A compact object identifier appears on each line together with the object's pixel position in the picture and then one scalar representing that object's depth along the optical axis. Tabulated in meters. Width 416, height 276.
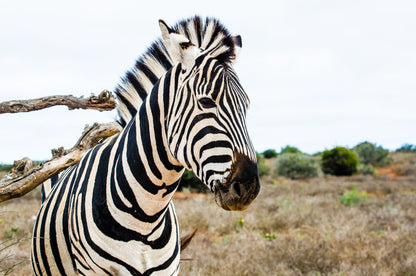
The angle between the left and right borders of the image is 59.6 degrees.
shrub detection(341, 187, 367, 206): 10.78
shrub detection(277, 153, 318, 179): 23.66
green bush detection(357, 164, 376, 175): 24.33
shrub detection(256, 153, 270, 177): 23.26
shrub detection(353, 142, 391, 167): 30.31
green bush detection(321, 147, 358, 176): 24.31
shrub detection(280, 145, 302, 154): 39.64
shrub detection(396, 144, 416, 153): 44.55
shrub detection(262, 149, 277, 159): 49.41
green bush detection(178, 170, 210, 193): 17.42
